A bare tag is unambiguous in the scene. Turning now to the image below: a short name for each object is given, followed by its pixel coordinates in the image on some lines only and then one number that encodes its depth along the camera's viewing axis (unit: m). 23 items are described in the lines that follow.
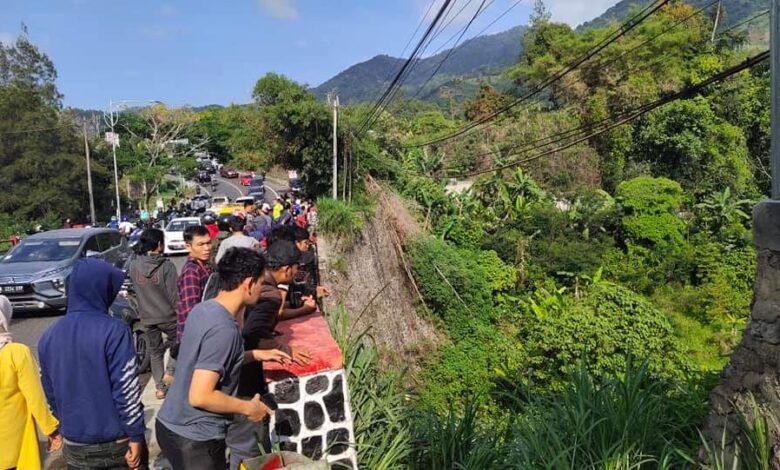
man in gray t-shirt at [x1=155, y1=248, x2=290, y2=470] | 2.34
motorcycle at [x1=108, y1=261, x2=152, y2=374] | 6.25
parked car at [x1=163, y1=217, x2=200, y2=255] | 19.45
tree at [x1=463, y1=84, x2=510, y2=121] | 39.72
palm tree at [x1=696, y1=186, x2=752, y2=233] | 18.81
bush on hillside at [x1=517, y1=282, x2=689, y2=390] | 11.03
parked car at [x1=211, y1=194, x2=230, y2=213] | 39.40
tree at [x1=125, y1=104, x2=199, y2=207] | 44.28
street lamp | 32.76
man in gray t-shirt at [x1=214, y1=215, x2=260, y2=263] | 4.76
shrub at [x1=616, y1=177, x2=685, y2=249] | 18.52
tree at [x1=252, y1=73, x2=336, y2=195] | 17.78
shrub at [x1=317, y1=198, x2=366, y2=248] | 13.54
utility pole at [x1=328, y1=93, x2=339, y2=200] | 17.00
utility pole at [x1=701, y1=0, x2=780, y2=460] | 3.13
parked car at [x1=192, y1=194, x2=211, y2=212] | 33.66
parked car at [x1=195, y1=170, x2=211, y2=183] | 59.59
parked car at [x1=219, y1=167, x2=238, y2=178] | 68.06
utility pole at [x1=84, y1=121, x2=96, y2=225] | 29.83
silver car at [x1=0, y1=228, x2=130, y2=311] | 9.66
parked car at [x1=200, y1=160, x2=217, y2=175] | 64.12
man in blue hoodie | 2.72
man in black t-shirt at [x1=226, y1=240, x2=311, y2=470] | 2.67
